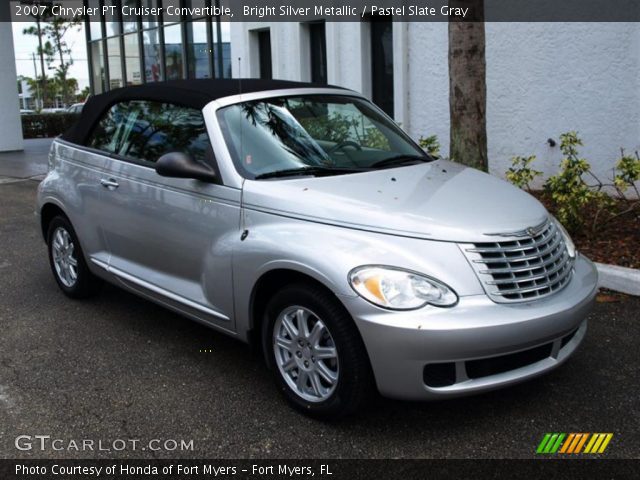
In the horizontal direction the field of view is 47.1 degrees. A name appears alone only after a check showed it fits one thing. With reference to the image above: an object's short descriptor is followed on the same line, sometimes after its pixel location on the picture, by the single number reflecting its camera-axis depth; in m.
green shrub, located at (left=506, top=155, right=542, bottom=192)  6.88
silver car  3.35
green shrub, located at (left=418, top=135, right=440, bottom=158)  7.77
